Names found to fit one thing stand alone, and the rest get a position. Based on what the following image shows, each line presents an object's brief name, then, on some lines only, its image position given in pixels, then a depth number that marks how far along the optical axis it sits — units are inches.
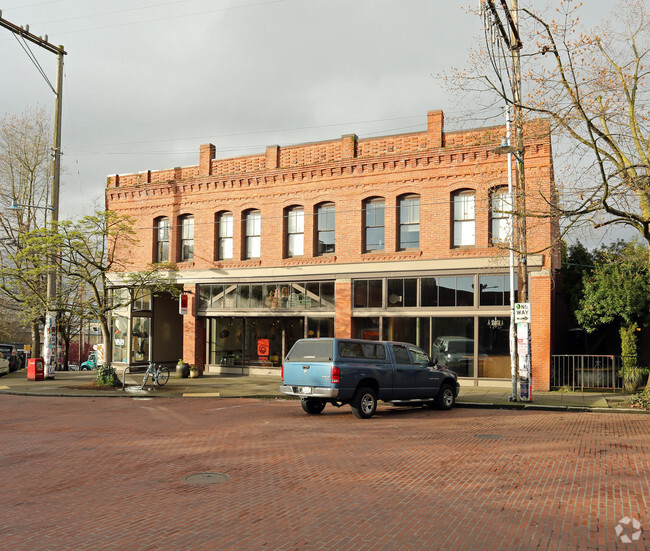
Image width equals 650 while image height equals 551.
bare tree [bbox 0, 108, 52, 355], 1294.3
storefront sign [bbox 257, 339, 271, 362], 1029.8
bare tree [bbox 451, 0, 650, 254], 568.4
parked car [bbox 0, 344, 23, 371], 1216.3
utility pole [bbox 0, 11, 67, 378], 958.4
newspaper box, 967.6
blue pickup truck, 561.9
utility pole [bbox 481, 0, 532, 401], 637.9
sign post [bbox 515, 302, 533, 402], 698.2
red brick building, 858.1
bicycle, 858.1
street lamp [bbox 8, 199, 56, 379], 957.8
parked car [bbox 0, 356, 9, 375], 1136.7
